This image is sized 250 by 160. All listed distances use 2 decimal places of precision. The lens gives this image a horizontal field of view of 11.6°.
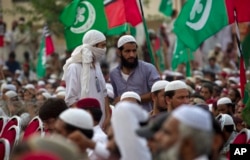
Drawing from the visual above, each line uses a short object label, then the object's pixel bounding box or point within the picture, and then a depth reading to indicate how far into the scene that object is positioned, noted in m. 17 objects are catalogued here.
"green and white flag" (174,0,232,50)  18.08
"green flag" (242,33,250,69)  17.91
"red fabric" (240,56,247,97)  17.15
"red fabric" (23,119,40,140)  14.43
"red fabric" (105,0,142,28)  19.77
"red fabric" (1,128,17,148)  14.85
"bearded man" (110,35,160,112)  15.55
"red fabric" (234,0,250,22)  17.39
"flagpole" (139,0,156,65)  18.25
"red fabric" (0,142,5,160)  13.87
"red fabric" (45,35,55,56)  27.81
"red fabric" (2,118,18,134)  15.60
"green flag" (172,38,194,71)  24.87
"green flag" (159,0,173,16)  29.28
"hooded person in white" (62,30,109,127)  14.97
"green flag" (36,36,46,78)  30.81
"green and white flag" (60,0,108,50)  19.28
